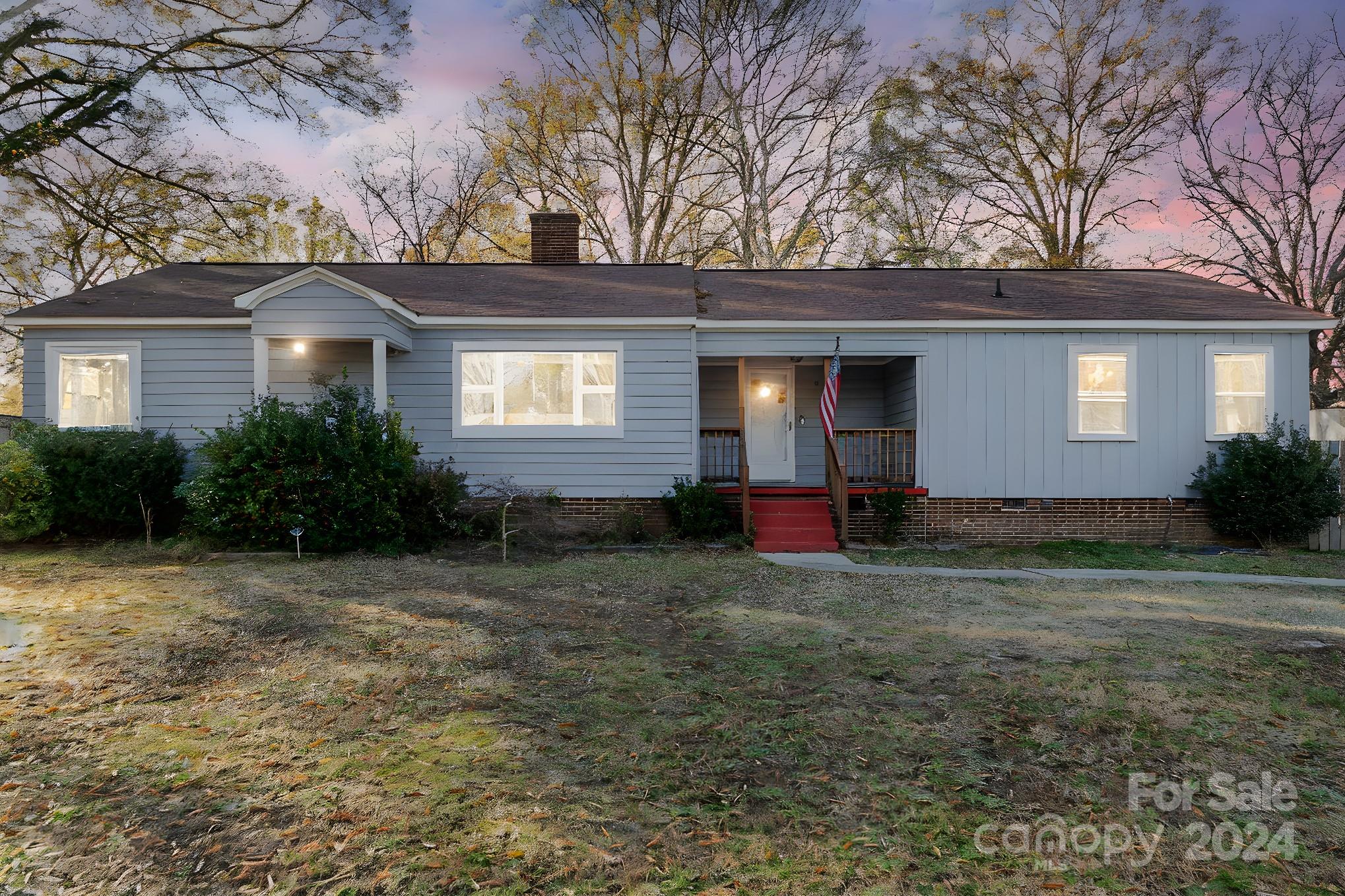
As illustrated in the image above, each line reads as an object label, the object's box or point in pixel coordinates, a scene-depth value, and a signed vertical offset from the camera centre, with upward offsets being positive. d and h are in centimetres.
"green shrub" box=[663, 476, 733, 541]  962 -89
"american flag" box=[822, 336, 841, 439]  1017 +66
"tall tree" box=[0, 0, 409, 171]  1628 +939
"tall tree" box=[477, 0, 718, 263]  2045 +933
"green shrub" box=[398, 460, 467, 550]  872 -79
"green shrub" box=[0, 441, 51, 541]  839 -60
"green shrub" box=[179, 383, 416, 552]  813 -47
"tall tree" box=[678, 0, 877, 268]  2030 +967
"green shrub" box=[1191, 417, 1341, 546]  973 -55
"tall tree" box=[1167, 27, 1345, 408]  1811 +718
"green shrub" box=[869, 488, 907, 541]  1017 -88
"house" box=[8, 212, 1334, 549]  1013 +90
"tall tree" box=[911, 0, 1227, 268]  1972 +977
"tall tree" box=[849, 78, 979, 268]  2062 +730
